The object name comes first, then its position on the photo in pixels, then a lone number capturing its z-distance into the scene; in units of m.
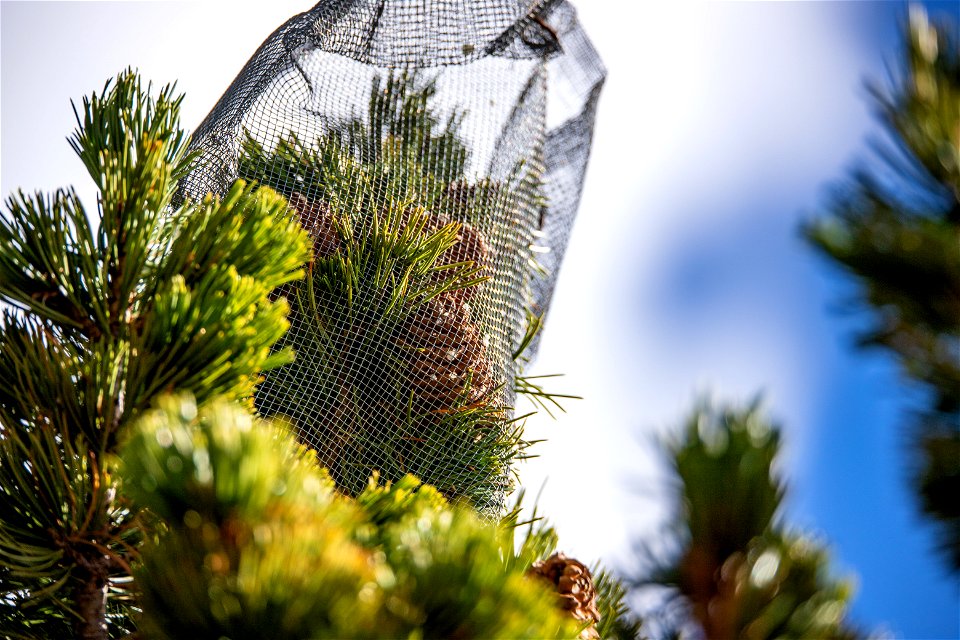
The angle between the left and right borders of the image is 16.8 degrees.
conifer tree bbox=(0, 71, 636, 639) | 1.46
